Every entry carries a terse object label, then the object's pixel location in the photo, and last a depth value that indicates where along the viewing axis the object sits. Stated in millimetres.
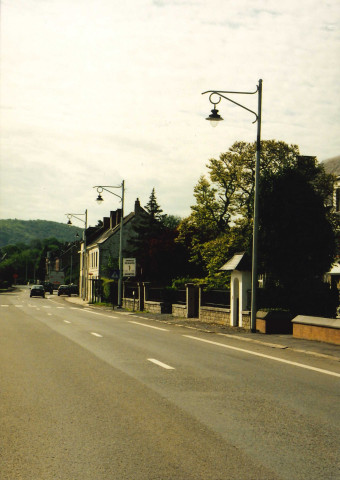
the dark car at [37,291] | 79062
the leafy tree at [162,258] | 60812
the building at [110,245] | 79825
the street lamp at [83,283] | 67012
